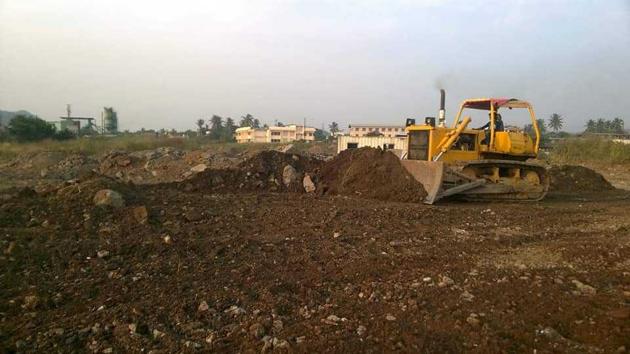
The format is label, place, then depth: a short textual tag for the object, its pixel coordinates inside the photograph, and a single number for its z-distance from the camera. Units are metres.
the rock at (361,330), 3.48
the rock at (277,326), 3.57
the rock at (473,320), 3.61
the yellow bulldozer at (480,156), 10.33
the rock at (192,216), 7.45
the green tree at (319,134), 90.12
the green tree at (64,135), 35.22
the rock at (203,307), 3.96
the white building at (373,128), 69.65
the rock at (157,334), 3.47
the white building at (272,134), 80.75
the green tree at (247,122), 98.19
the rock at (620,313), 3.73
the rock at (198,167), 17.89
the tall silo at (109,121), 68.50
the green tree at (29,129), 33.88
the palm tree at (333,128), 105.34
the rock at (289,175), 11.81
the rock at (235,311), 3.86
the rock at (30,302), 4.05
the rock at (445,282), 4.57
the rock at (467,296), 4.17
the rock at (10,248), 5.45
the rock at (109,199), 7.59
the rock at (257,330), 3.46
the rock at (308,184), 11.35
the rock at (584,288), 4.41
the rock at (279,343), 3.26
